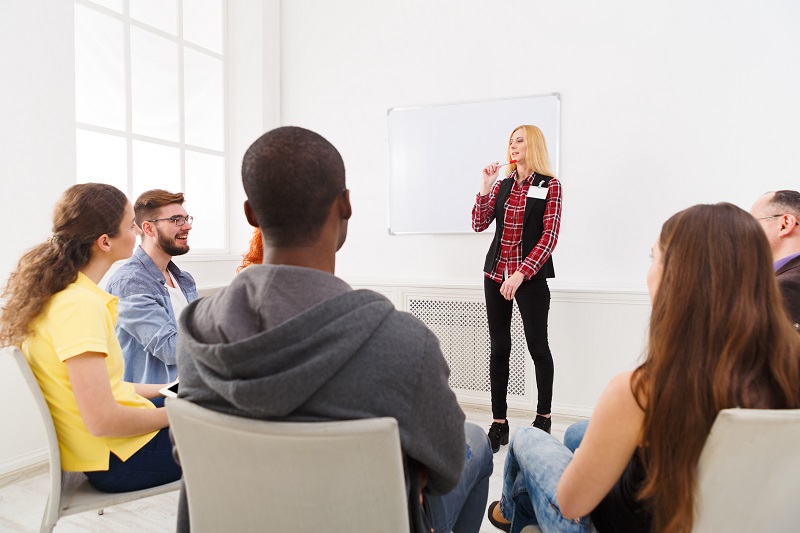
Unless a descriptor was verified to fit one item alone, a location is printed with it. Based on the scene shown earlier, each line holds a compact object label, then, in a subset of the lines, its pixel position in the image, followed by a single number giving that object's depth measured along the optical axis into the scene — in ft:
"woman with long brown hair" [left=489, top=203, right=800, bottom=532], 2.96
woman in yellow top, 4.33
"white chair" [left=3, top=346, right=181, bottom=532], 4.32
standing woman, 9.21
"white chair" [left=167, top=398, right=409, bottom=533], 2.44
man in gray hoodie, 2.53
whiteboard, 11.53
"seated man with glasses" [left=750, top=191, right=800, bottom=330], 6.13
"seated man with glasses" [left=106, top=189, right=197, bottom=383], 6.44
